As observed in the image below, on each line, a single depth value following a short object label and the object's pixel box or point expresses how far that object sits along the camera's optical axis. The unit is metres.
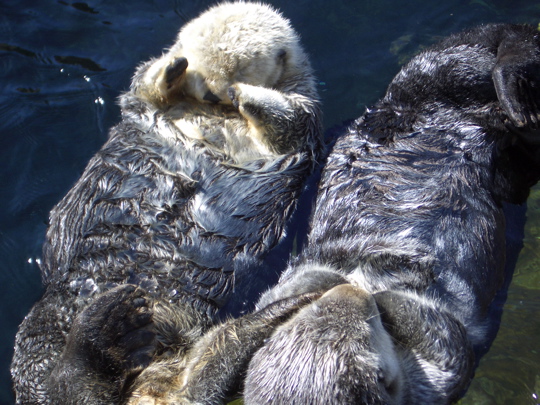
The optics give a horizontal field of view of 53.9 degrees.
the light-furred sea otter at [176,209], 3.07
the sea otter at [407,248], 2.65
